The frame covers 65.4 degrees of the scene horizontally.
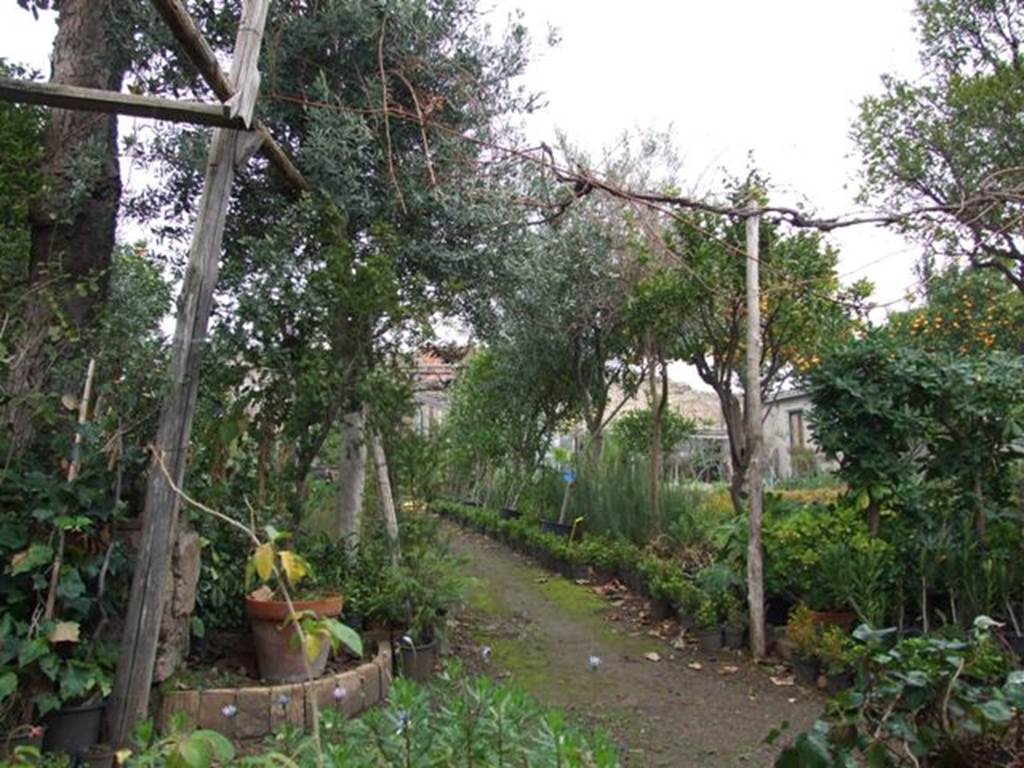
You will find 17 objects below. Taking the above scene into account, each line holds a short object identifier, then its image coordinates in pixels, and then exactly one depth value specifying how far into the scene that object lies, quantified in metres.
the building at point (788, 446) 19.06
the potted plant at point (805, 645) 4.37
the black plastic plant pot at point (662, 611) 5.95
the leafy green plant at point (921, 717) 1.56
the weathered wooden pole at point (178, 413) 3.11
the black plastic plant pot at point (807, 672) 4.36
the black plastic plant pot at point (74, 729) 3.01
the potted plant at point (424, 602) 4.34
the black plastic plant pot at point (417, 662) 4.30
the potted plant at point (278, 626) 3.75
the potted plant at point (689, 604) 5.39
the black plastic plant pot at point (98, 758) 2.97
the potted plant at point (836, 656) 4.07
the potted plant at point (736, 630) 5.05
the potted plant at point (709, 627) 5.09
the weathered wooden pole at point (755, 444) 4.91
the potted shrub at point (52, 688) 2.86
